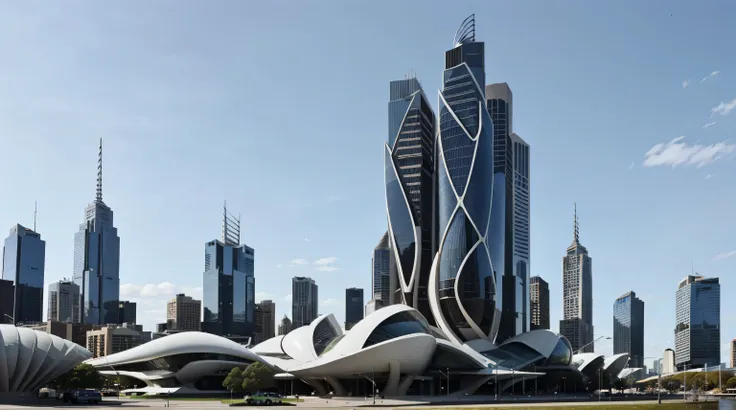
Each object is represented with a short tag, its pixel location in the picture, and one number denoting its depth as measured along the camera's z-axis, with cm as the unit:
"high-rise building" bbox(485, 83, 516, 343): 17825
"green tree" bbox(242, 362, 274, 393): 10156
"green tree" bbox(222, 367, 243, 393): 10488
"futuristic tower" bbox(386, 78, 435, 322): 18988
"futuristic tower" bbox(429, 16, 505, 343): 17525
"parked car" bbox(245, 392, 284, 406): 8756
